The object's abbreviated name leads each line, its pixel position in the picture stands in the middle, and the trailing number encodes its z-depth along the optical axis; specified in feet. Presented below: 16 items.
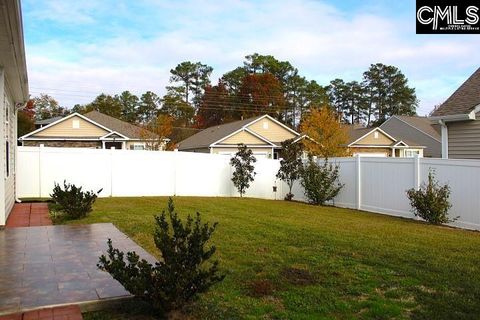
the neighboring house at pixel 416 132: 126.72
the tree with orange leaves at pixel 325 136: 93.45
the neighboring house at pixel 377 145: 110.83
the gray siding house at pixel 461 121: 40.34
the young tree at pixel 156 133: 100.15
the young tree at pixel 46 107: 188.56
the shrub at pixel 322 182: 50.59
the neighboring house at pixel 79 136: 91.40
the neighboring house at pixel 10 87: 18.56
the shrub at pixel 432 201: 35.16
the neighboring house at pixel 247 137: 96.89
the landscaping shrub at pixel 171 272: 13.01
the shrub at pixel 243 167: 60.08
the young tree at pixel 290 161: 57.16
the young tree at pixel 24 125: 125.31
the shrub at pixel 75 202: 33.04
